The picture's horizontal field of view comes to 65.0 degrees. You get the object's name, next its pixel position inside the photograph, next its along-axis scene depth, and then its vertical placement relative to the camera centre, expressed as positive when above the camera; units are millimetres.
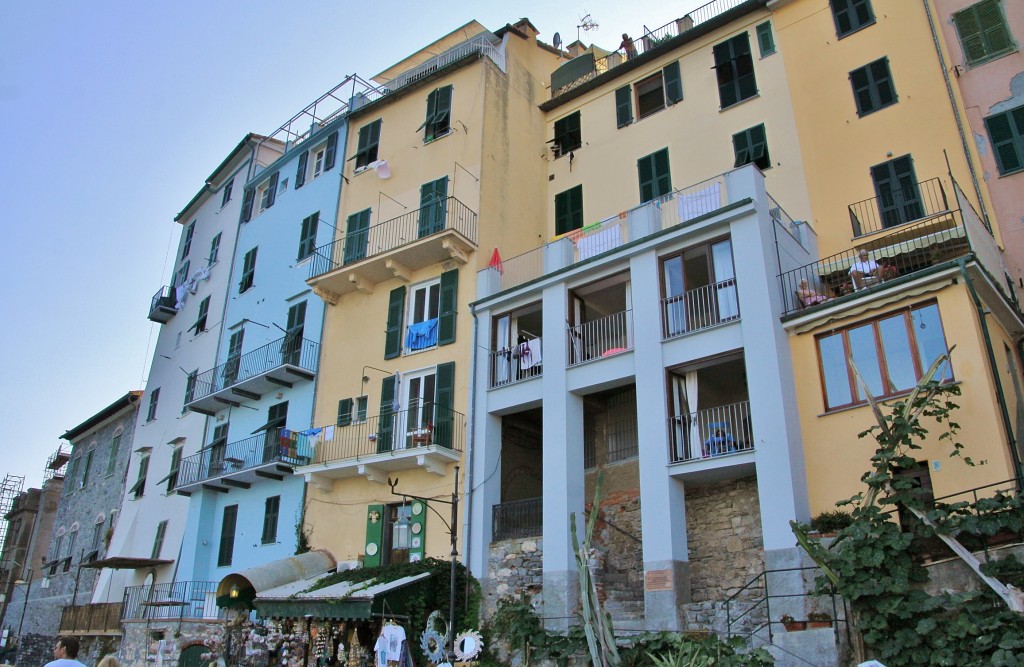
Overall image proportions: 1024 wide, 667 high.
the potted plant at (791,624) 12375 +506
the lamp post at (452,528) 16602 +2691
